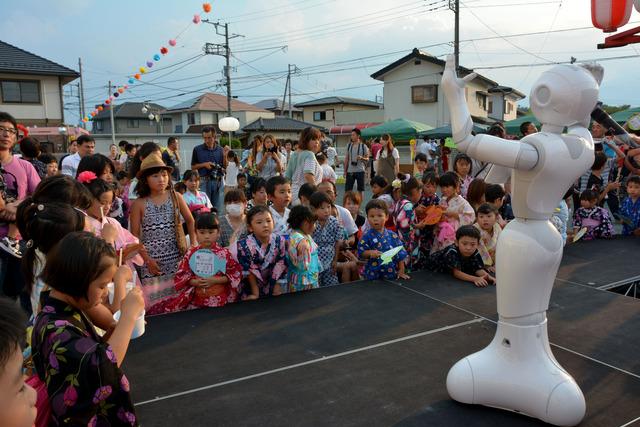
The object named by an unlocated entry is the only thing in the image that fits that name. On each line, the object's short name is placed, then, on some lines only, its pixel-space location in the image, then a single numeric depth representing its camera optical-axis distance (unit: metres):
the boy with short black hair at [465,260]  3.72
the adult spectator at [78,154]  5.12
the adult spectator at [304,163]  4.98
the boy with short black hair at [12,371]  0.89
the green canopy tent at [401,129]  14.63
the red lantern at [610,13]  3.71
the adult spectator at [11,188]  2.86
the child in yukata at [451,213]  4.39
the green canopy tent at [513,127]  14.23
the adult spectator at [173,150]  7.69
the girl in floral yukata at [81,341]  1.36
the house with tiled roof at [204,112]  38.22
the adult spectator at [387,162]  9.20
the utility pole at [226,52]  23.69
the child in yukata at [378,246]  3.76
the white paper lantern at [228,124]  12.67
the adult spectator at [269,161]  6.76
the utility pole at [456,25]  18.29
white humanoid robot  1.90
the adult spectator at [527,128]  6.61
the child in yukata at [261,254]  3.28
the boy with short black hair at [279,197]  3.88
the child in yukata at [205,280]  3.18
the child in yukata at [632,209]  5.53
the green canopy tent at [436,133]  14.80
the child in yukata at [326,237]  3.95
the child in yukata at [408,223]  4.46
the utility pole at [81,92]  32.56
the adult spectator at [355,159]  9.50
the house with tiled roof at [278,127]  29.15
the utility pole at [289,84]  36.19
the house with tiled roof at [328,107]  35.97
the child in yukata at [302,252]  3.35
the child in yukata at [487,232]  3.91
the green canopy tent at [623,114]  12.41
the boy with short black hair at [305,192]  4.38
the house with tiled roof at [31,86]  20.31
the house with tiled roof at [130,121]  40.23
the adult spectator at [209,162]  6.57
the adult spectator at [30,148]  4.17
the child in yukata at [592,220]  5.50
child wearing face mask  4.20
